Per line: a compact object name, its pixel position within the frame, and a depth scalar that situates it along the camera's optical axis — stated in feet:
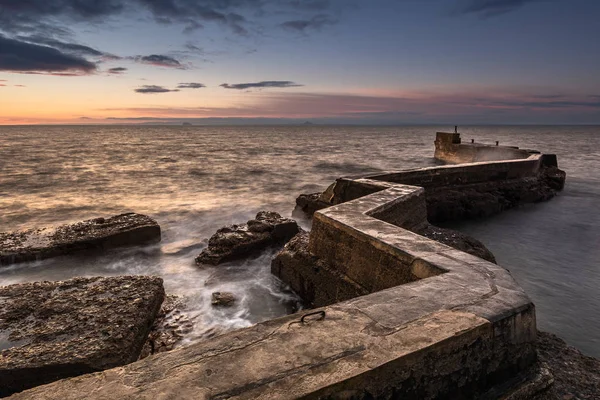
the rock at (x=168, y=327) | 14.02
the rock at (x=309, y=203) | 33.29
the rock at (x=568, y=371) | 9.39
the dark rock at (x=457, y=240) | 20.65
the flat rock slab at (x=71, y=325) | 10.87
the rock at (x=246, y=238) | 22.76
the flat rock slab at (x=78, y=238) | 22.81
